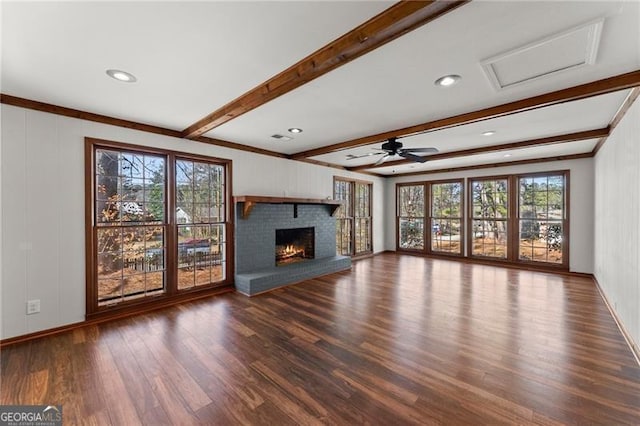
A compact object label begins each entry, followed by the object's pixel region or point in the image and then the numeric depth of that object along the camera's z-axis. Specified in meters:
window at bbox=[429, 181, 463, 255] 7.29
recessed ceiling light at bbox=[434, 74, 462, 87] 2.34
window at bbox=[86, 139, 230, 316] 3.42
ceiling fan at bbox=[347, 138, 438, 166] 4.12
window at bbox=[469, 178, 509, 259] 6.55
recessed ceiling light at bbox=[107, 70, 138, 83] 2.31
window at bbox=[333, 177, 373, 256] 7.17
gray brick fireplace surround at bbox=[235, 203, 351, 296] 4.62
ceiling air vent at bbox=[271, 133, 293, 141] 4.29
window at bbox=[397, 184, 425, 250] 8.01
